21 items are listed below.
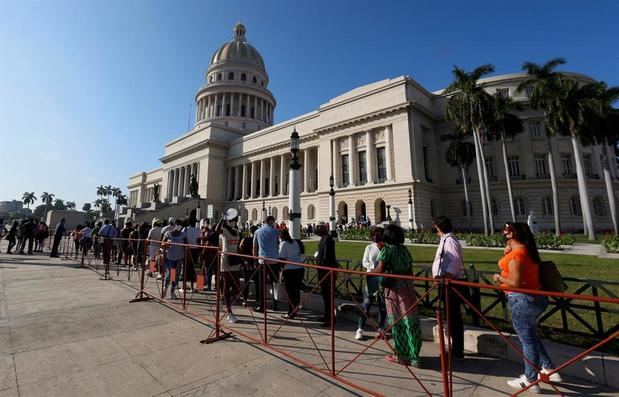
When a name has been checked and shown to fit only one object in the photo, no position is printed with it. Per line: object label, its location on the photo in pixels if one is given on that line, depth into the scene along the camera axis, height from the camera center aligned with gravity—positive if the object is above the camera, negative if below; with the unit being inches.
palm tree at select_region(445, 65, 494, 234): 1109.0 +510.0
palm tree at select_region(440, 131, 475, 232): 1363.2 +389.5
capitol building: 1370.6 +374.2
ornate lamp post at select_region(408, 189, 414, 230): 1255.7 +109.9
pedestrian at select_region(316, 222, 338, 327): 235.3 -17.0
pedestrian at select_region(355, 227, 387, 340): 209.6 -33.0
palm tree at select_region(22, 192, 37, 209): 4820.4 +724.3
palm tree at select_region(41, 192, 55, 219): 4714.6 +711.1
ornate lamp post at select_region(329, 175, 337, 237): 1028.5 +113.1
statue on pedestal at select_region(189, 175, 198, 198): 1751.7 +317.0
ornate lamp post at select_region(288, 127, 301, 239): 434.6 +74.7
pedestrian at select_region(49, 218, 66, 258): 641.6 +9.6
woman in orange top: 137.5 -31.7
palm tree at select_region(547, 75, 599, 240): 977.5 +418.6
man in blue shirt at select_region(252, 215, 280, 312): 255.0 -2.6
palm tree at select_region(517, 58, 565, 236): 1042.1 +547.9
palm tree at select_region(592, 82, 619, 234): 971.4 +391.4
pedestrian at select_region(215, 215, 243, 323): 245.8 -18.2
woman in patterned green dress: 164.1 -36.2
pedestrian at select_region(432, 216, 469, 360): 171.3 -17.9
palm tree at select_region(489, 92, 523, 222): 1143.6 +473.5
